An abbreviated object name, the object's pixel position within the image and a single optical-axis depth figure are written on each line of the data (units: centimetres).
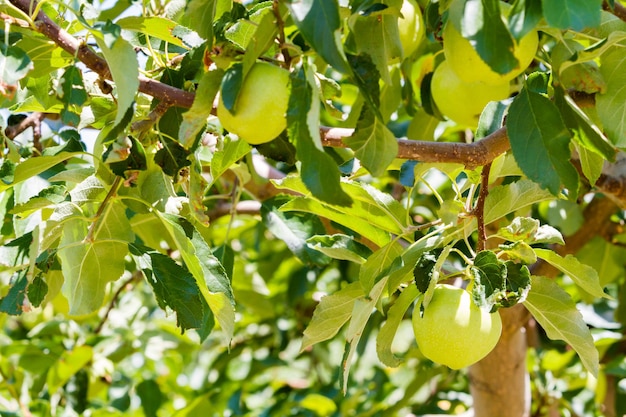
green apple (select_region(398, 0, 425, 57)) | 126
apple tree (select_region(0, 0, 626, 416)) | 105
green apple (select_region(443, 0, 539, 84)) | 107
